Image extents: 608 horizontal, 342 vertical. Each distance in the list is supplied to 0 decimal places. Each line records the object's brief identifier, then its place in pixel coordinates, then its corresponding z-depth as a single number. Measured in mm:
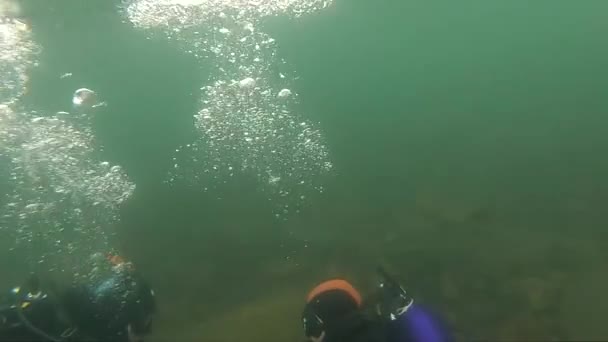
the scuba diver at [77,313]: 2586
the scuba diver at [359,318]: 2521
